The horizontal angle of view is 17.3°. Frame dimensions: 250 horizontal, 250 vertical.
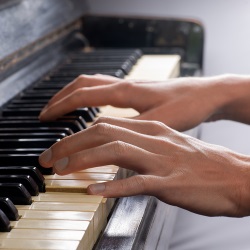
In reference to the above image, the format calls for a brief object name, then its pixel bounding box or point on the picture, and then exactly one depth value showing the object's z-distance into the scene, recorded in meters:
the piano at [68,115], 0.56
